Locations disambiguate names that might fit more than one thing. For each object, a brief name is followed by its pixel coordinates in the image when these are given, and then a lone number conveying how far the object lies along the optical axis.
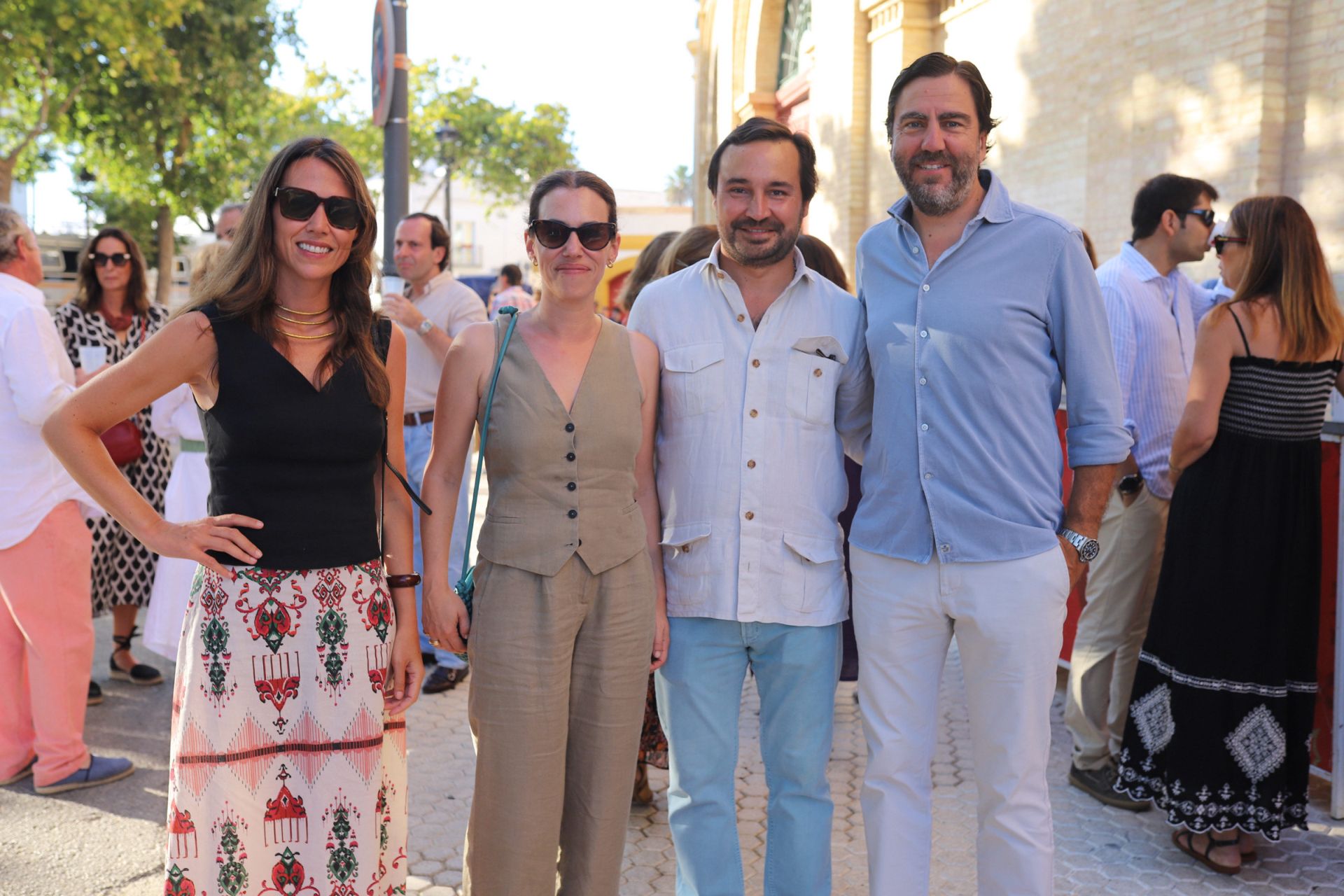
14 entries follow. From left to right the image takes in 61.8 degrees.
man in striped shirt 4.64
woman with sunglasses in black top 2.59
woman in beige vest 2.82
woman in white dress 5.47
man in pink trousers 4.33
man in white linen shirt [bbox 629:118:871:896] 3.02
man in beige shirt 5.93
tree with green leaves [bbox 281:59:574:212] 36.12
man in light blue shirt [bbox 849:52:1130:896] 2.93
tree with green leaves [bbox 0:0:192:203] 15.55
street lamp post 24.61
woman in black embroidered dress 3.97
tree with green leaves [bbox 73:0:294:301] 18.62
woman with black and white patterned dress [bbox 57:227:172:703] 5.65
